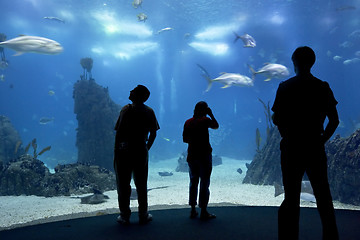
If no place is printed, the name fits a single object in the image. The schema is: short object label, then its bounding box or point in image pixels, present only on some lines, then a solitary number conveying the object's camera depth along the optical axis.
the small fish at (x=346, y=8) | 17.02
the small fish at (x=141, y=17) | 12.43
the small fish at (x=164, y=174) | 14.47
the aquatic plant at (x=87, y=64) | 15.26
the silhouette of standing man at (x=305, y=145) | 2.14
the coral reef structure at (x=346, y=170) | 6.20
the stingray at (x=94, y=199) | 6.07
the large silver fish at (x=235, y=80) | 8.40
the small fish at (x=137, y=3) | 11.34
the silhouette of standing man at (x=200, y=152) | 3.46
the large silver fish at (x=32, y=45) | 6.53
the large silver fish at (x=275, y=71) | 7.96
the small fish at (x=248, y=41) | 9.73
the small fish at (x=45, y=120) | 19.24
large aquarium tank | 6.68
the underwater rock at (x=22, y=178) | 7.89
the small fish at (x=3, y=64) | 13.36
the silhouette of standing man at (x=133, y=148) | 3.24
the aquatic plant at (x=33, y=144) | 10.93
